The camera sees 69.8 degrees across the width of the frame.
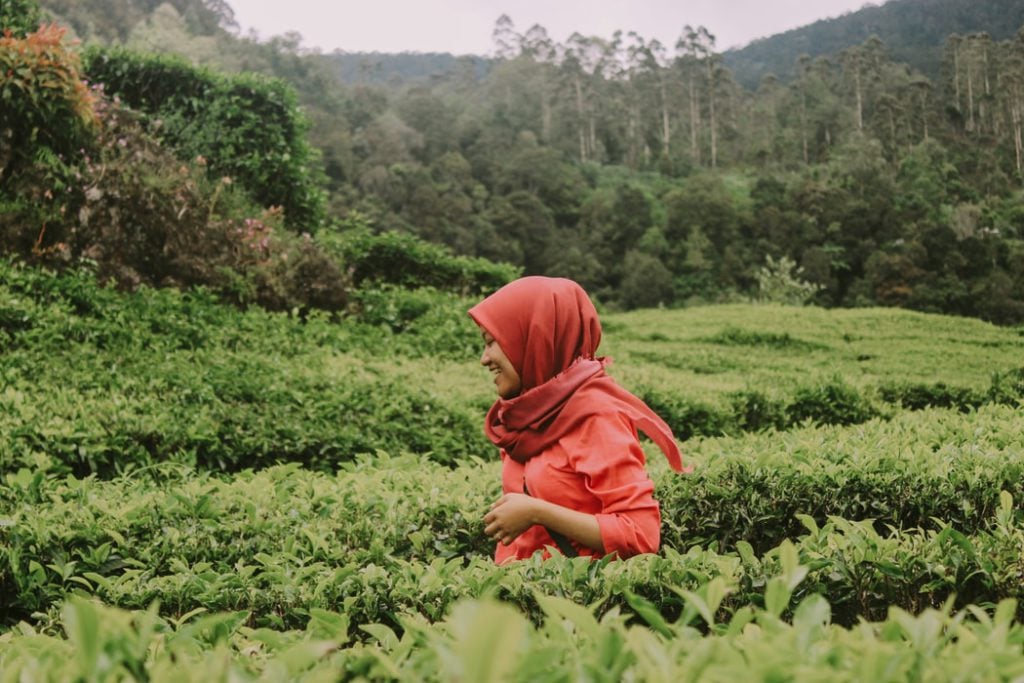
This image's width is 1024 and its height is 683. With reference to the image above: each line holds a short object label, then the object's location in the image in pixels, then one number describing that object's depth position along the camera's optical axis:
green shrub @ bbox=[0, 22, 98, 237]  6.77
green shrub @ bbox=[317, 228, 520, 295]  12.12
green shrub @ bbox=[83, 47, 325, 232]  11.38
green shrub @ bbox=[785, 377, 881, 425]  6.86
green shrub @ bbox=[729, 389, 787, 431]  6.74
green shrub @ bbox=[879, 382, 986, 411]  7.32
